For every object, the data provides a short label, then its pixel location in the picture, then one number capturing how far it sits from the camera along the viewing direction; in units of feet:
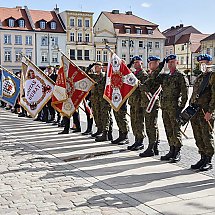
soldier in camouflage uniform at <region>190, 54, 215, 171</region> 24.76
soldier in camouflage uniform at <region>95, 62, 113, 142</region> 36.89
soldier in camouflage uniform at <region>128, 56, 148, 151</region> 31.91
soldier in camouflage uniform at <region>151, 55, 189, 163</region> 27.20
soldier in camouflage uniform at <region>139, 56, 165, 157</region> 29.58
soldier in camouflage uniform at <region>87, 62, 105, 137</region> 38.24
